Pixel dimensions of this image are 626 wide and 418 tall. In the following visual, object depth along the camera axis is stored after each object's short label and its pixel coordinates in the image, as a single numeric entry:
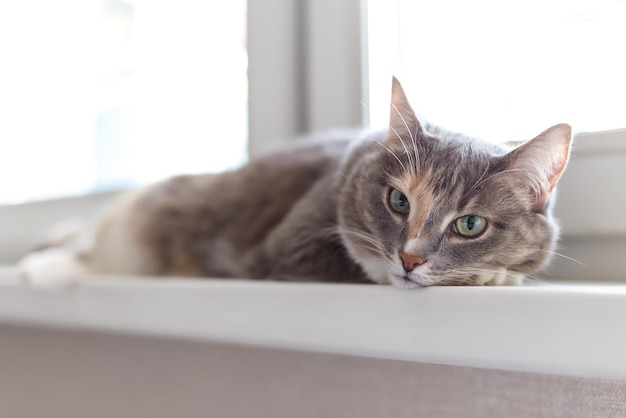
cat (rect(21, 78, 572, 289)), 0.68
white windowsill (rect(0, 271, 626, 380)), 0.50
